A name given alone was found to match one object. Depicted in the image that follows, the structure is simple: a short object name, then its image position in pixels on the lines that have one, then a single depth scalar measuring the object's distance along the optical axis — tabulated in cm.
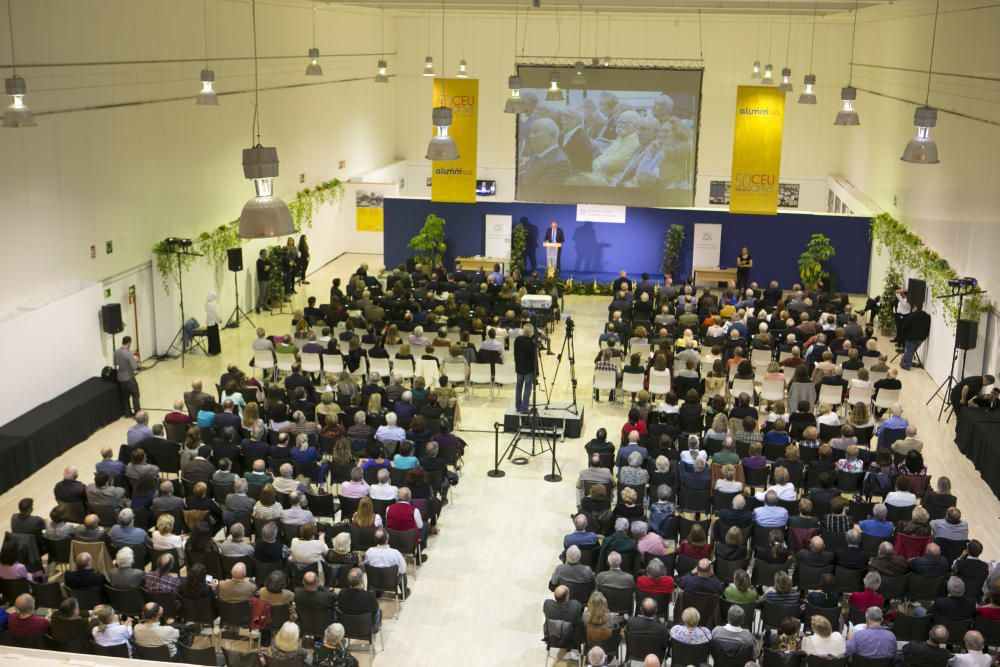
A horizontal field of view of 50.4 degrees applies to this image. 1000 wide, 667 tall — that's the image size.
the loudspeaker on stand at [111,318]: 1727
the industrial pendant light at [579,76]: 2489
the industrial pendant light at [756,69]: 2901
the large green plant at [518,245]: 2828
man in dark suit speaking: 2756
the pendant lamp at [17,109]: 1242
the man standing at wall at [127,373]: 1633
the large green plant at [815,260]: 2633
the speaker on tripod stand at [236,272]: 2162
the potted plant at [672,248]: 2788
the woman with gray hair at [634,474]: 1243
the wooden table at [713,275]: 2727
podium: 2769
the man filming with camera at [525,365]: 1636
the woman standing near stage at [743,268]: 2623
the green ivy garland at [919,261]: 1748
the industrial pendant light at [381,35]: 3189
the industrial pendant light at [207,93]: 1638
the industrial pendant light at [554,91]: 2027
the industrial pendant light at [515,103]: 1854
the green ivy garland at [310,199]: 2562
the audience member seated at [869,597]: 984
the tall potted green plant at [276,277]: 2334
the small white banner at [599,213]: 2848
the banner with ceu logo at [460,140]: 2372
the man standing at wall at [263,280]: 2345
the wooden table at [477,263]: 2753
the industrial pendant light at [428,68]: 2742
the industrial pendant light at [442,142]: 1400
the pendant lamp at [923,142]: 1363
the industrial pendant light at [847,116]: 1862
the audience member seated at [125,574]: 1000
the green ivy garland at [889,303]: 2225
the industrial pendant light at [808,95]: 2171
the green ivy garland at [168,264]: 1956
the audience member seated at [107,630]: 899
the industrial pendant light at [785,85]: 2270
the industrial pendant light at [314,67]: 2277
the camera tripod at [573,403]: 1633
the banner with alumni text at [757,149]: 2383
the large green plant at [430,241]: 2794
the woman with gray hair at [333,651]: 866
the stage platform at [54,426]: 1427
